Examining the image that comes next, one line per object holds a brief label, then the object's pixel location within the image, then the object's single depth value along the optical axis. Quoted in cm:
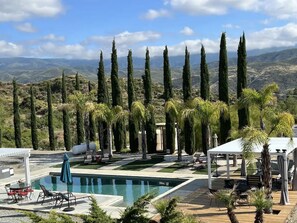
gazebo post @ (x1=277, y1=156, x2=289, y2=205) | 1560
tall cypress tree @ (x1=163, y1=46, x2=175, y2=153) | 2994
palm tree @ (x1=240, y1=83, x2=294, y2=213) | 1420
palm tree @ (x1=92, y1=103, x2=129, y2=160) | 2852
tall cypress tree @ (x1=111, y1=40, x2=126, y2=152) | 3244
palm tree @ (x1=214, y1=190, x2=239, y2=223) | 1107
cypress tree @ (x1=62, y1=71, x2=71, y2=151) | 3653
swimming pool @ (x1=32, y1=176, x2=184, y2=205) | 2034
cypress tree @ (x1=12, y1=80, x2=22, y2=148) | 3797
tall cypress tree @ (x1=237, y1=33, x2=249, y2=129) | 2730
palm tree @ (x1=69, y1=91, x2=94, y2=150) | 2837
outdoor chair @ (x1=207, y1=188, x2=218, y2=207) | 1583
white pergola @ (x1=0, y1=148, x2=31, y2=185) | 2001
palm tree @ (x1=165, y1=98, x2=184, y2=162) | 2591
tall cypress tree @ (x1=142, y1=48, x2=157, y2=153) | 3097
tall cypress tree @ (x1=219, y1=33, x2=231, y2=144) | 2803
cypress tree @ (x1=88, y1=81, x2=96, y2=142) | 3618
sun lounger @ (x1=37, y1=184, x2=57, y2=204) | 1741
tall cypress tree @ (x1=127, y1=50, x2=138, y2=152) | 3209
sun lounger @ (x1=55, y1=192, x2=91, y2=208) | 1698
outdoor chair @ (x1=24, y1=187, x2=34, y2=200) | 1849
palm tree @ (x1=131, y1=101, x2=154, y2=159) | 2712
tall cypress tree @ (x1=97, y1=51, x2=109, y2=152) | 3297
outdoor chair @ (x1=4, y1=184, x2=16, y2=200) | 1830
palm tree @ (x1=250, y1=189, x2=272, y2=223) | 1138
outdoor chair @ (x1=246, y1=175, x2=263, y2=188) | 1683
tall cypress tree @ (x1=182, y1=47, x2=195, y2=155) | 2925
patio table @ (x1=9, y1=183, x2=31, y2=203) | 1833
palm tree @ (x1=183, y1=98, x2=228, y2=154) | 2447
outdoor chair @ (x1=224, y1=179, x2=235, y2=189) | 1753
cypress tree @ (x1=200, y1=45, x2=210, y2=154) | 2923
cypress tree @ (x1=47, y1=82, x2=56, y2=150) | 3716
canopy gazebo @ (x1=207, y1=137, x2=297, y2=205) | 1587
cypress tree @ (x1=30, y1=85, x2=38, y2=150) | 3791
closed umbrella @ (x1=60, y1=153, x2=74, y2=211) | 1762
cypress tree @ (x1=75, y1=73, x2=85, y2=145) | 3606
